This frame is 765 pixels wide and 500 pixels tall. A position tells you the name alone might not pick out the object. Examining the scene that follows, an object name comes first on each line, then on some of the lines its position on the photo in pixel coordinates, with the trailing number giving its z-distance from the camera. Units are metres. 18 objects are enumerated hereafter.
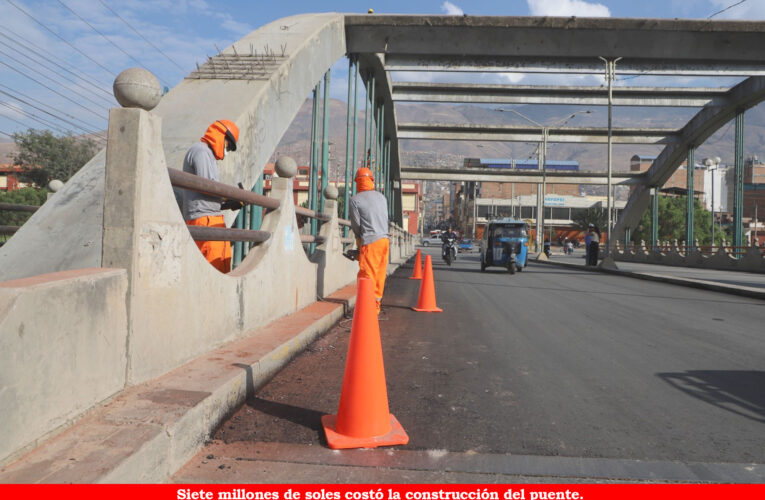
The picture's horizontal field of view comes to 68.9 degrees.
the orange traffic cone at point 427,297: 8.39
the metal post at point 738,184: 28.62
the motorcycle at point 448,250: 23.62
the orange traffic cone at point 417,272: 15.49
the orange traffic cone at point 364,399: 2.88
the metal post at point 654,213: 38.98
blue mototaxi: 18.23
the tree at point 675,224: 65.44
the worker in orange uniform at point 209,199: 4.82
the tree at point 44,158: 47.12
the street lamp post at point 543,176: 34.09
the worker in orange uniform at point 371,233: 6.97
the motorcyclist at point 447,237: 23.45
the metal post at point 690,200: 33.88
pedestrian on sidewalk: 22.85
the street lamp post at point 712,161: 41.72
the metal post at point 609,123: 17.68
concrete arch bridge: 2.30
